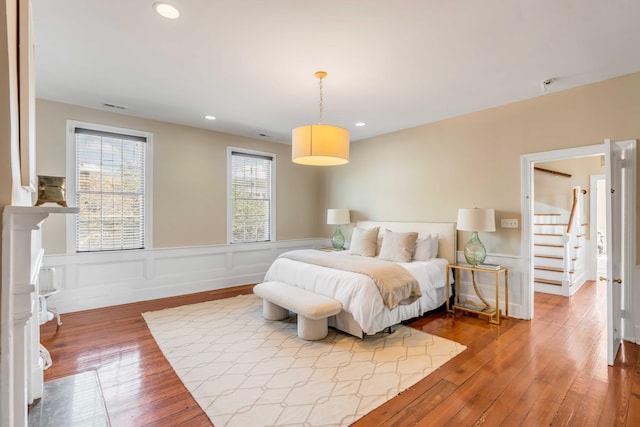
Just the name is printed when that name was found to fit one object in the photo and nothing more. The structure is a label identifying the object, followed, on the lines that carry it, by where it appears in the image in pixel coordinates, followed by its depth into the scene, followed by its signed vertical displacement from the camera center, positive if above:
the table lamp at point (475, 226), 3.67 -0.16
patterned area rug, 2.01 -1.32
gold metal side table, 3.61 -1.16
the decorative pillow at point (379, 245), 4.71 -0.51
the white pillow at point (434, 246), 4.24 -0.47
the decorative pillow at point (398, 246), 4.09 -0.47
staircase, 4.75 -0.64
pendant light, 2.83 +0.69
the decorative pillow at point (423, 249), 4.16 -0.51
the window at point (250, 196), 5.37 +0.34
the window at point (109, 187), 3.98 +0.38
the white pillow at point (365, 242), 4.67 -0.47
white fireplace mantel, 1.04 -0.33
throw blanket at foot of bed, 3.07 -0.68
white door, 2.54 -0.30
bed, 2.98 -0.82
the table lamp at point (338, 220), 5.64 -0.12
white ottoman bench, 2.94 -0.95
